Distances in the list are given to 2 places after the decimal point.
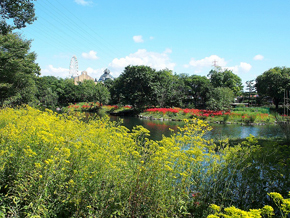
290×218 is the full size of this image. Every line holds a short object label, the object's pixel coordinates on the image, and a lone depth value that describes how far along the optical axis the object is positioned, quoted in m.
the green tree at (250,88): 69.31
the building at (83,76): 122.55
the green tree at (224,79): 54.38
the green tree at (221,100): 34.94
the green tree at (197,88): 55.78
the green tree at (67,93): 68.44
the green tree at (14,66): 22.59
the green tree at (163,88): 45.19
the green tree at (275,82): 41.69
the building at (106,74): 149.62
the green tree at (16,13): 9.62
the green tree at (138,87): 43.84
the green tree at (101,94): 52.56
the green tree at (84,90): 56.57
